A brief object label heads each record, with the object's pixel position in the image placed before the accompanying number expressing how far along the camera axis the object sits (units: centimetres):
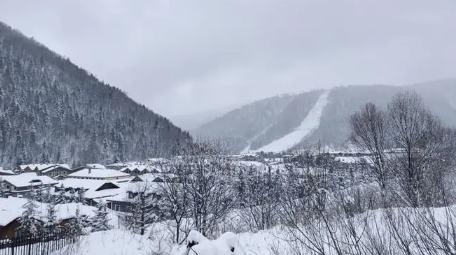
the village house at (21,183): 5806
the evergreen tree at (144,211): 2982
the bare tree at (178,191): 1756
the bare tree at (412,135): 1738
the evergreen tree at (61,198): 4647
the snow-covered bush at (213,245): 315
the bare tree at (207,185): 1697
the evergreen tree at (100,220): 3055
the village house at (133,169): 8206
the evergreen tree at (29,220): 2353
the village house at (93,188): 5075
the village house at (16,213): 2615
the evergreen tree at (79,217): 2732
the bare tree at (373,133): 2055
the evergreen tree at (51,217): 2629
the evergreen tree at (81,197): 4879
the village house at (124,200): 4062
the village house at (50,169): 8238
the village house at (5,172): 7220
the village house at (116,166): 10120
